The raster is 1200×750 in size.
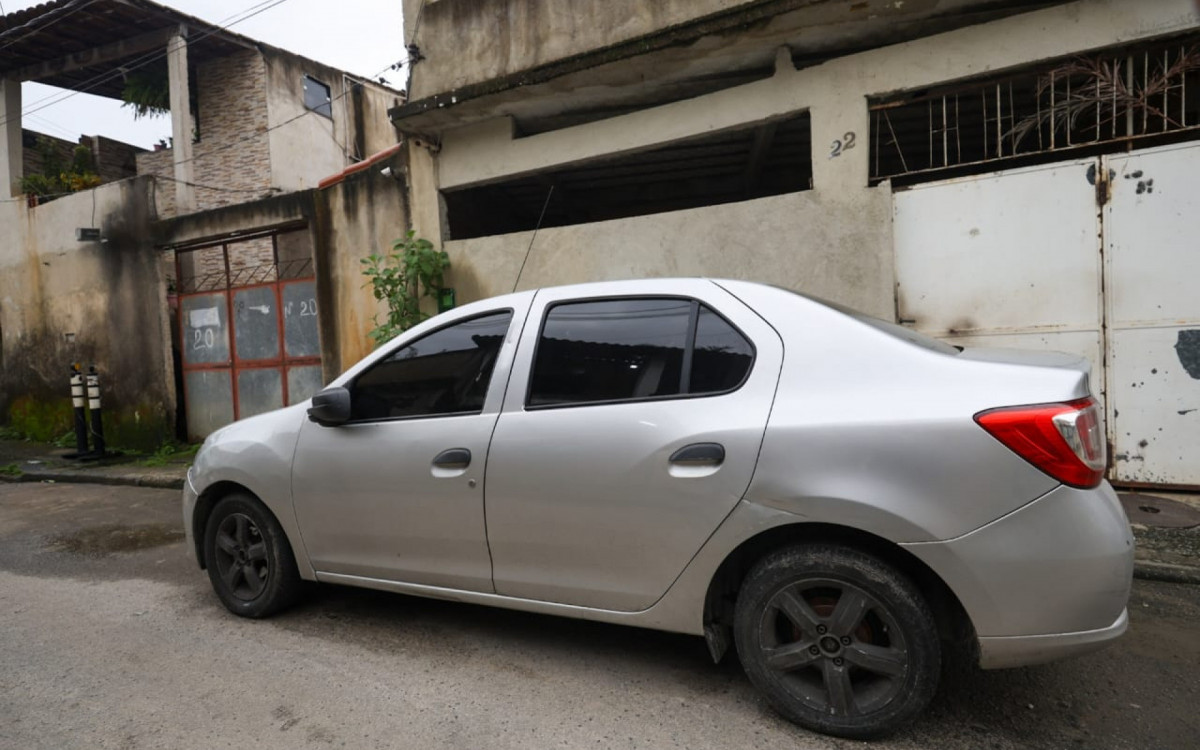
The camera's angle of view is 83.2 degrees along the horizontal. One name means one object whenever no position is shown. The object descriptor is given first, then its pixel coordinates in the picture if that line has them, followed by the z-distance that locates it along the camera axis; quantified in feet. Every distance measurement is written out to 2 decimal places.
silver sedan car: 6.50
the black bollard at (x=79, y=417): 29.78
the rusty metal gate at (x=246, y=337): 27.96
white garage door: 14.40
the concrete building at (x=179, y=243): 27.53
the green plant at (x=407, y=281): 22.58
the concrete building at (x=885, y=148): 14.65
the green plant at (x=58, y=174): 36.68
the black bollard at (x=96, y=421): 29.96
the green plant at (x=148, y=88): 41.27
